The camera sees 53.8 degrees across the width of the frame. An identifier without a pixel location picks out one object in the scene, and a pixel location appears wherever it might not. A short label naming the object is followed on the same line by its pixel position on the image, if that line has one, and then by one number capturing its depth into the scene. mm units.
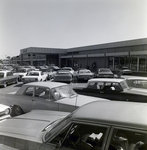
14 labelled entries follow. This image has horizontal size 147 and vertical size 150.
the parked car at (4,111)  4254
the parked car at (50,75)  15267
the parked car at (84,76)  14414
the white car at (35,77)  11469
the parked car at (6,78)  10955
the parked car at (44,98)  4246
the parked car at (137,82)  6629
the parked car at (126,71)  21344
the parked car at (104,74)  14081
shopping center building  22328
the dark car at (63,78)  12817
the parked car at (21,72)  14617
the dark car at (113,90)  5570
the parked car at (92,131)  1579
